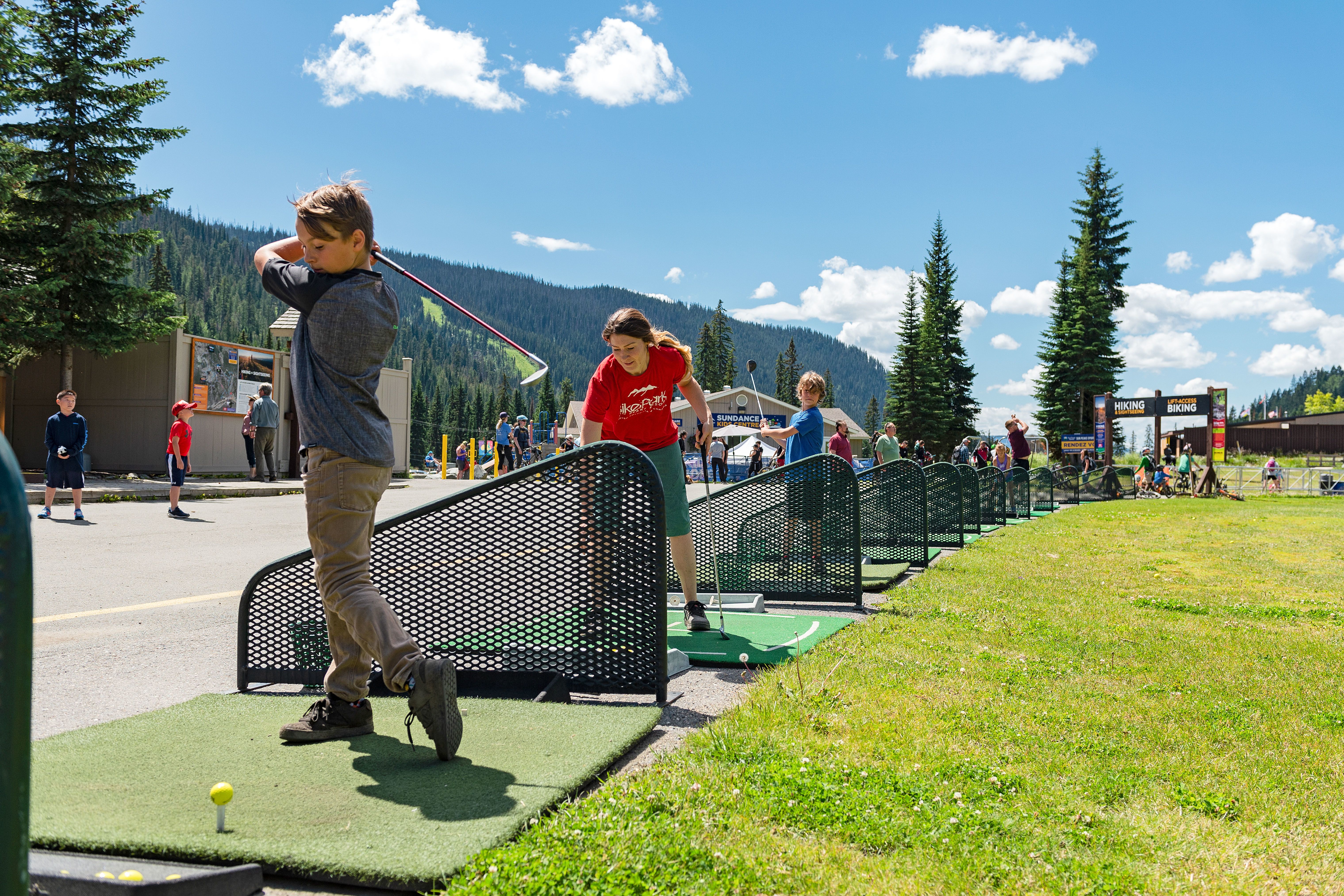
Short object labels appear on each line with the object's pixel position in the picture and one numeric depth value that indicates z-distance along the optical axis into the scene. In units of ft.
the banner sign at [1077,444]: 140.77
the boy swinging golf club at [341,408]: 10.00
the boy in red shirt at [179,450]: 45.03
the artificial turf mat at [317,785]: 7.27
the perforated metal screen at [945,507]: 36.86
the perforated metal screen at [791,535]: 21.99
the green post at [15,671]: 3.53
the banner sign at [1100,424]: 129.29
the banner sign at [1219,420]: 116.98
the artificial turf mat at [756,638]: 15.96
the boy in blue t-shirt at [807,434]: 22.47
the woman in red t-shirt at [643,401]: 16.40
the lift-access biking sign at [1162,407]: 122.62
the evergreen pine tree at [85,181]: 69.62
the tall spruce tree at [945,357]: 218.38
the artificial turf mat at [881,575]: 25.26
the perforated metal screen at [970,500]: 43.19
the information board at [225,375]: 77.41
